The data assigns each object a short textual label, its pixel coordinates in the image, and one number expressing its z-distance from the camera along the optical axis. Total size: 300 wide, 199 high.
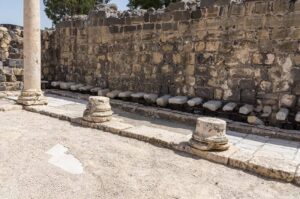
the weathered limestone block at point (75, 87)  8.87
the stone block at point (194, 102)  6.21
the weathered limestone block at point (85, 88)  8.62
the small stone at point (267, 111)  5.52
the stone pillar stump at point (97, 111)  5.36
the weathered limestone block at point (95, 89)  8.39
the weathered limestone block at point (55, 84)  9.62
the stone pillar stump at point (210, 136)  4.01
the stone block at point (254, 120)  5.57
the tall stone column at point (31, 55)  6.82
